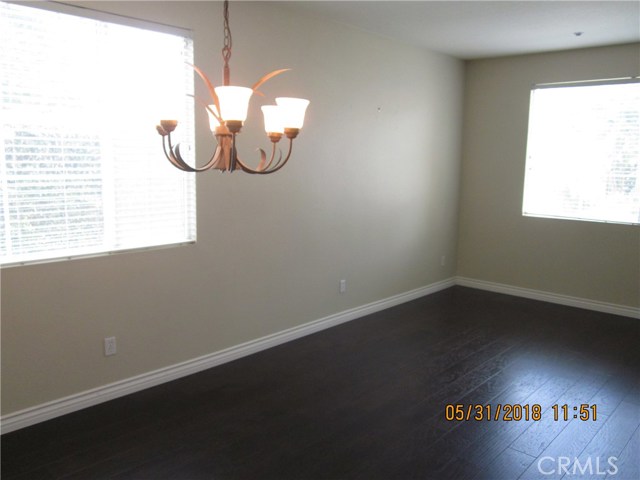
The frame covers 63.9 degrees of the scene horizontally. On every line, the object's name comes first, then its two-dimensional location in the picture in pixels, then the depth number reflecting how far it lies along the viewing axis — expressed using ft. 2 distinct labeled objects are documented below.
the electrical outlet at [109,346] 9.84
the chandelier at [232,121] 6.14
